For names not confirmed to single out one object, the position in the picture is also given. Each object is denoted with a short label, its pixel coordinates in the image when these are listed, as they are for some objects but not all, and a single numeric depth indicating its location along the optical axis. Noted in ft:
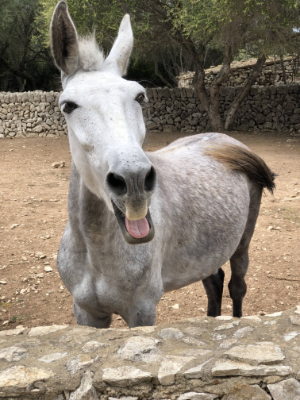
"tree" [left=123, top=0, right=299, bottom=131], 33.27
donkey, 5.70
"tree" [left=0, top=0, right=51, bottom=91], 64.80
